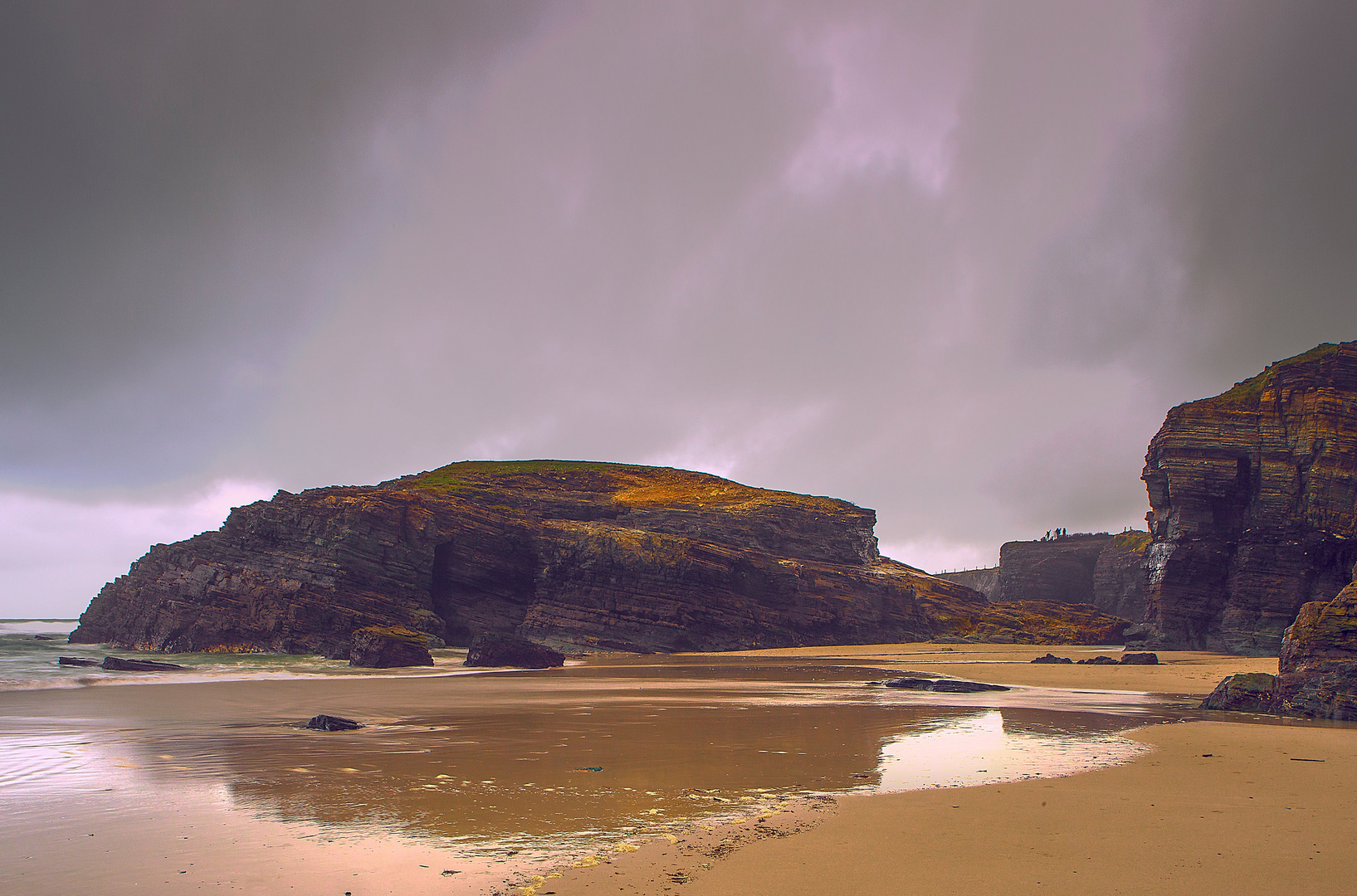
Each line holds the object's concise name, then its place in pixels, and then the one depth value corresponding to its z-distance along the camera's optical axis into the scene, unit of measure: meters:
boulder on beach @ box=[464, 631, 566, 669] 28.52
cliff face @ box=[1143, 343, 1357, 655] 39.81
